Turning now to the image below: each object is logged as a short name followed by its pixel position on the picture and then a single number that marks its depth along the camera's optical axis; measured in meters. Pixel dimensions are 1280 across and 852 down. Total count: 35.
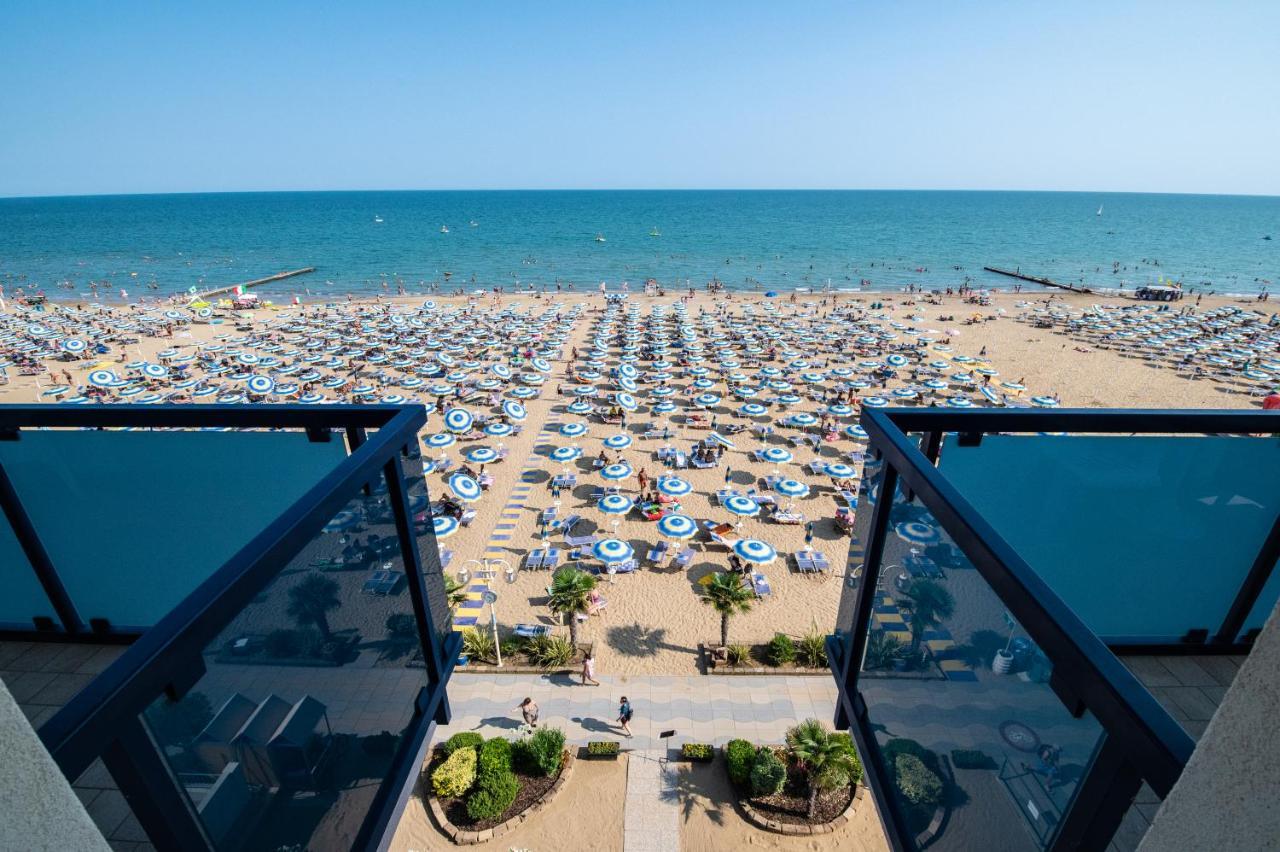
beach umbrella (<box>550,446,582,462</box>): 23.53
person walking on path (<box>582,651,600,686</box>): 13.84
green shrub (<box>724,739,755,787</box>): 11.22
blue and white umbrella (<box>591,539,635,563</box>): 17.28
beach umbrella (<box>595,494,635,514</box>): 19.67
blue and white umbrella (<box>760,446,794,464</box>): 23.55
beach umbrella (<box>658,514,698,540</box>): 17.56
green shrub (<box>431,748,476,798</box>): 10.89
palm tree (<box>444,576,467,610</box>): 14.01
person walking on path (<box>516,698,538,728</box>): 12.59
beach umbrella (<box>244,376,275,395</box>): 30.97
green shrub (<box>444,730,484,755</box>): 11.70
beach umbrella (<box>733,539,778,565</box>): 16.84
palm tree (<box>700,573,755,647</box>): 14.28
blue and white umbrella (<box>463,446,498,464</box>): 23.02
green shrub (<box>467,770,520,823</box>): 10.67
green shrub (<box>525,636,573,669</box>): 14.48
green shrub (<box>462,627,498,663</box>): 14.55
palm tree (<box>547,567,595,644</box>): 14.51
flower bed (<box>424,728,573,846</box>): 10.70
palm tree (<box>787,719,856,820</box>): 10.41
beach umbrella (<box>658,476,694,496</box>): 20.77
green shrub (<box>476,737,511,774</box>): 11.12
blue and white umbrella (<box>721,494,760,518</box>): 19.53
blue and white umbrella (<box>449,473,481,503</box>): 17.95
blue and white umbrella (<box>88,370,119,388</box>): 30.69
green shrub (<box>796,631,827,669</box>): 14.40
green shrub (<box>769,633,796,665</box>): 14.51
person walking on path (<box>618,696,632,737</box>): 12.44
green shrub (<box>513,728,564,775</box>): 11.34
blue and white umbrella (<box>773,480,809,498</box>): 21.77
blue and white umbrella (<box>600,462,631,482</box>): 21.66
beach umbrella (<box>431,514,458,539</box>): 18.07
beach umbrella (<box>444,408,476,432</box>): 24.20
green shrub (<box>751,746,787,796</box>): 10.90
